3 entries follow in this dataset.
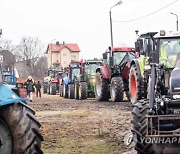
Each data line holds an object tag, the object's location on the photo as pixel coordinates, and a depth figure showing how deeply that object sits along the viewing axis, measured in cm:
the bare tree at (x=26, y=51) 9969
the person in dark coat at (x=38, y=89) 3599
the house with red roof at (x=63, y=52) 12194
